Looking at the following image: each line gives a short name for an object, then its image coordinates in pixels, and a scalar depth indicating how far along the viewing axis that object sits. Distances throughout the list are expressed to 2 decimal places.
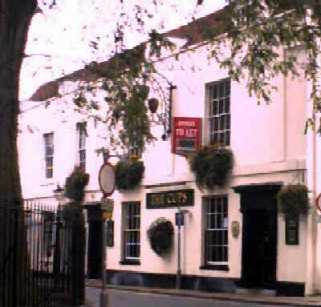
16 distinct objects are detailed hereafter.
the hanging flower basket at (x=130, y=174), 30.12
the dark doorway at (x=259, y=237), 24.08
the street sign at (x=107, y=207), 16.94
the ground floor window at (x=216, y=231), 25.94
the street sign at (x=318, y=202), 21.20
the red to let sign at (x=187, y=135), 26.09
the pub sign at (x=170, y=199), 27.48
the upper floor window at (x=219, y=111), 26.20
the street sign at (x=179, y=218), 26.83
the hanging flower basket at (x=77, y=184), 33.66
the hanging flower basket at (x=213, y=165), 25.66
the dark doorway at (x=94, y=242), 32.97
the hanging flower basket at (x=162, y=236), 27.97
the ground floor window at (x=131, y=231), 30.58
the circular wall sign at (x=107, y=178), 16.72
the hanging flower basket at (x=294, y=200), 22.47
